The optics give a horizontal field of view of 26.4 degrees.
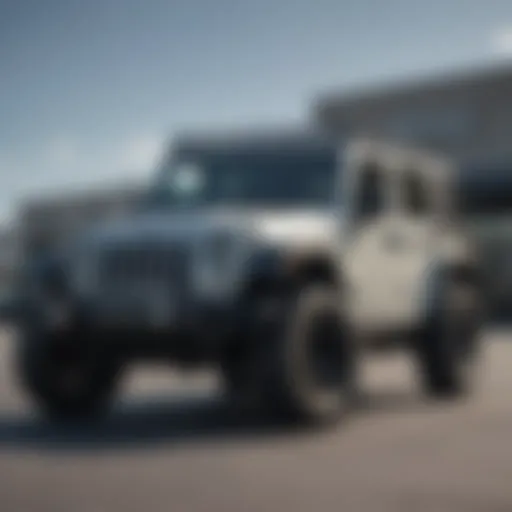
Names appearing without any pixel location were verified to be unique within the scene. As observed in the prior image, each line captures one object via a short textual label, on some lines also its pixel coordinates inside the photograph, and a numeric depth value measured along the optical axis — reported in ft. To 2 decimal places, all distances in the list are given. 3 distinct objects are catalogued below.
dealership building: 109.40
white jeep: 23.20
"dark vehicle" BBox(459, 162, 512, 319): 90.74
